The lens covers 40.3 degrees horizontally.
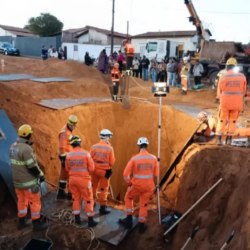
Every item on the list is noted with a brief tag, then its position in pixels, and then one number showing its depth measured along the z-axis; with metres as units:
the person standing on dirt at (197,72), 19.75
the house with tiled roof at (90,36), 52.66
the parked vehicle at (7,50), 36.34
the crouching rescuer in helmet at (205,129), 10.00
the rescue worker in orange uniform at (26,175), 6.92
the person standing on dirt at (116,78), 15.66
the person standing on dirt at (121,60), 17.27
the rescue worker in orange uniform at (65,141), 8.42
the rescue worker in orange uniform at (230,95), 8.74
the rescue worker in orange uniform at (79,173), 7.27
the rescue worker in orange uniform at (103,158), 7.87
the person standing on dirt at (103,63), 21.88
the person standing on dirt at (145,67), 24.22
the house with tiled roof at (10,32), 63.34
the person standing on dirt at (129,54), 15.05
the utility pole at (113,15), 25.84
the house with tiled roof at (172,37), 43.72
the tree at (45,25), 66.75
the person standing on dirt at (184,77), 18.52
